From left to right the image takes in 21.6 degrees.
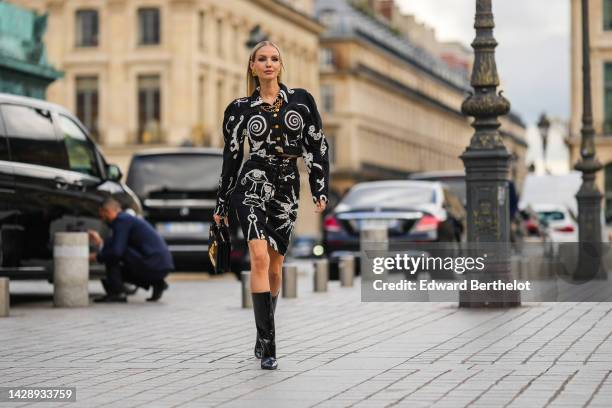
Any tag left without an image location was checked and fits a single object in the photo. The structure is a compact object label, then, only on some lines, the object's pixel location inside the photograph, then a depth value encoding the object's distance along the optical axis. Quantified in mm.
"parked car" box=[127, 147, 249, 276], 24625
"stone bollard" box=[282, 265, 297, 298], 18469
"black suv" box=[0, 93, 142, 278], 15922
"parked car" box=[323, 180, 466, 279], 23453
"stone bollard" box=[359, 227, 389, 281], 16078
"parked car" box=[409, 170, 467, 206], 30281
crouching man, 17141
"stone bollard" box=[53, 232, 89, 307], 16328
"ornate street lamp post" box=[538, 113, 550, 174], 52281
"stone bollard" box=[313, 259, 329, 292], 20188
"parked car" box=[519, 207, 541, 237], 32844
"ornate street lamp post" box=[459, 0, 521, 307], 15352
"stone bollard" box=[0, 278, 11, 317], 14656
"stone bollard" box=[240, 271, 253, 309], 16328
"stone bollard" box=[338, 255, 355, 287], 21938
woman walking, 9633
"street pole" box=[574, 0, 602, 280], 24328
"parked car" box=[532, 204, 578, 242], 37344
